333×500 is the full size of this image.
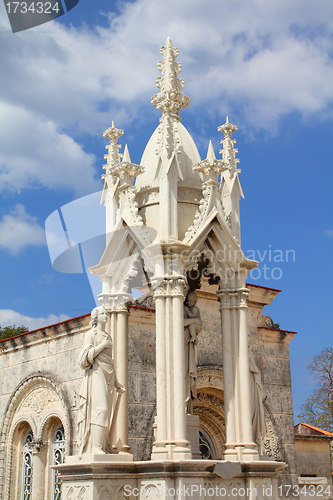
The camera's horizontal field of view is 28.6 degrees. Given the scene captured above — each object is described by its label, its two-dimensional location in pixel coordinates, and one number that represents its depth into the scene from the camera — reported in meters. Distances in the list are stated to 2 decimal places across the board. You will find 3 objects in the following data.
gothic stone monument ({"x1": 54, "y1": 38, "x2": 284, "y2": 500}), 9.20
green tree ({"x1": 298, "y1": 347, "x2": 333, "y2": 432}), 26.22
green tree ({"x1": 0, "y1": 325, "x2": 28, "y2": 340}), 35.66
